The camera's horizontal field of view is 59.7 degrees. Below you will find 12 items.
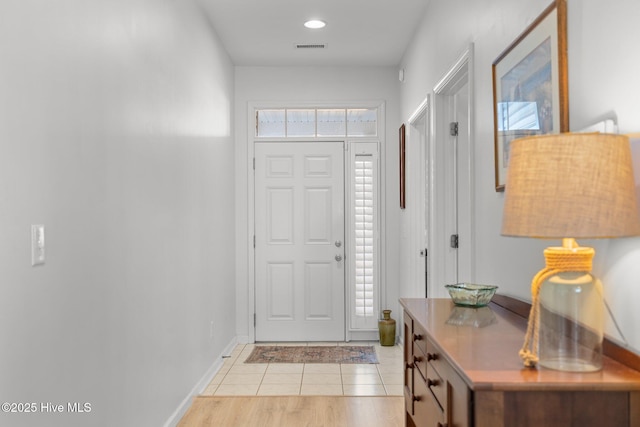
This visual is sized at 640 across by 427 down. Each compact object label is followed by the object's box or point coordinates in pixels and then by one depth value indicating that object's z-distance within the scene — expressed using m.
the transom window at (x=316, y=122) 5.43
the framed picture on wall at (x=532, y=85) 1.75
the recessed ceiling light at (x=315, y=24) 4.19
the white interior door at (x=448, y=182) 3.47
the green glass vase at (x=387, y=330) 5.12
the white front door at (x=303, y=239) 5.40
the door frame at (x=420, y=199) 3.82
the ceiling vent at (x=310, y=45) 4.72
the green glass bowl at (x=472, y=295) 1.96
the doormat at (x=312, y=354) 4.64
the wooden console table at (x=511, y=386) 1.17
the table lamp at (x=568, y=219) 1.16
